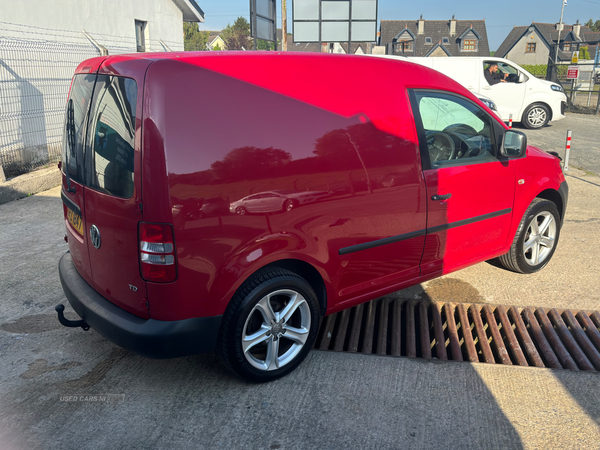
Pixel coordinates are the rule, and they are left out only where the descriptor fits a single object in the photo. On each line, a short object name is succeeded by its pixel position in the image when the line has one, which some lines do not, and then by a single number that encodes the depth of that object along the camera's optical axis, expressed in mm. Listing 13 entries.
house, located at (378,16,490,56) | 65125
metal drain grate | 3465
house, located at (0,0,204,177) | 8367
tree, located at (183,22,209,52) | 94375
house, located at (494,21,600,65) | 63375
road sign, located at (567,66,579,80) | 20562
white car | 14984
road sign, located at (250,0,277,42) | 14164
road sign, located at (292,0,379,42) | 20250
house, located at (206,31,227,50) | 102975
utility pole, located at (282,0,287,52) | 22198
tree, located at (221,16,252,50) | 83756
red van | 2514
